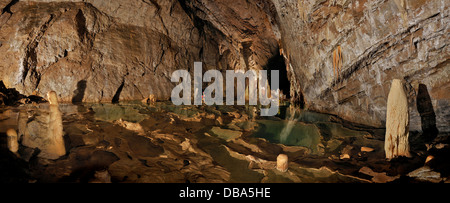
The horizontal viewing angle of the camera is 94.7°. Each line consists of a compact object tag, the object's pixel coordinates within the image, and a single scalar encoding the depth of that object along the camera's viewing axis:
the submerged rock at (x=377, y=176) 4.35
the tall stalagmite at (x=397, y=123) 5.41
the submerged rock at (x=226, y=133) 7.87
